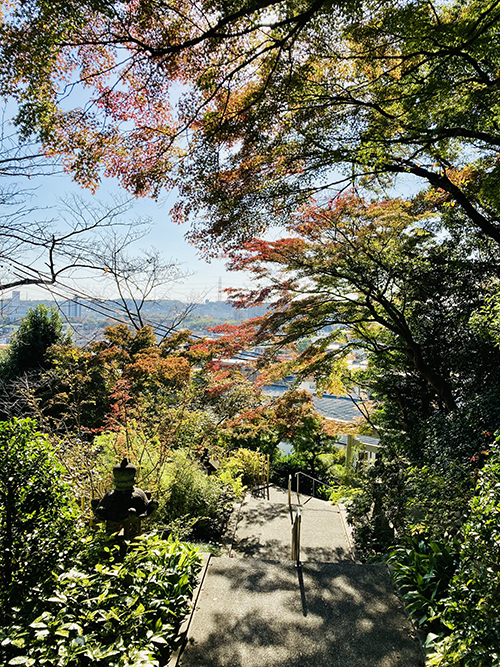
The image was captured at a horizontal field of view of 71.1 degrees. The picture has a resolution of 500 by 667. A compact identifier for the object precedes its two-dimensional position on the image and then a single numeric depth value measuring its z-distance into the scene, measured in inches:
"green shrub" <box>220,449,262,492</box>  337.7
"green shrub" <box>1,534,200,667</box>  81.4
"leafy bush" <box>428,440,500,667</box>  77.2
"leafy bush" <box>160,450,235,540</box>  193.2
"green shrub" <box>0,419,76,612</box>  97.3
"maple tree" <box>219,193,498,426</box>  201.9
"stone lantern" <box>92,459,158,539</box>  128.5
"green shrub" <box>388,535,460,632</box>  113.0
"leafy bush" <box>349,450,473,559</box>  128.6
